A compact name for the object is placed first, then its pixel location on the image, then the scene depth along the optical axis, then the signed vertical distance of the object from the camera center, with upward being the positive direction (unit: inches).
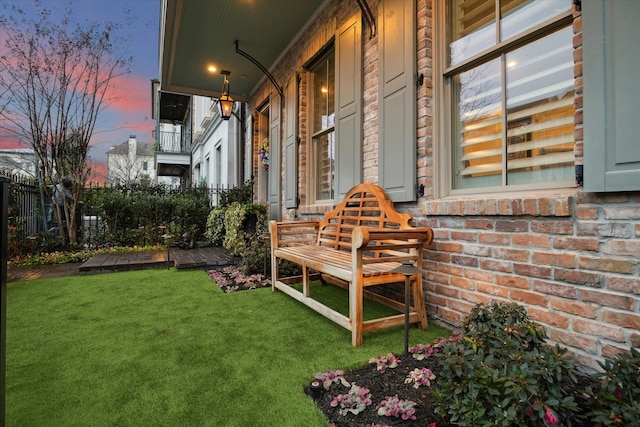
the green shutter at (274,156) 211.5 +38.4
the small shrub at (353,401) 52.1 -31.5
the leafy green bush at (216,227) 257.0 -10.5
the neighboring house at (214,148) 310.3 +81.0
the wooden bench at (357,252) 79.0 -13.4
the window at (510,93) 71.7 +29.7
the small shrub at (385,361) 66.0 -31.6
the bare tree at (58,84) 213.2 +92.2
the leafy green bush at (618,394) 37.8 -22.8
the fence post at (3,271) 38.0 -6.7
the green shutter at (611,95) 53.6 +19.9
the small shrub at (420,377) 59.2 -31.0
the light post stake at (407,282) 66.9 -14.7
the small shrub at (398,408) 49.9 -31.1
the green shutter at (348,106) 127.3 +43.5
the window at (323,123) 166.2 +48.2
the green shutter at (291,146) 185.6 +39.9
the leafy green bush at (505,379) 39.6 -22.1
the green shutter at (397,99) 99.7 +36.8
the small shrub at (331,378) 59.8 -31.6
